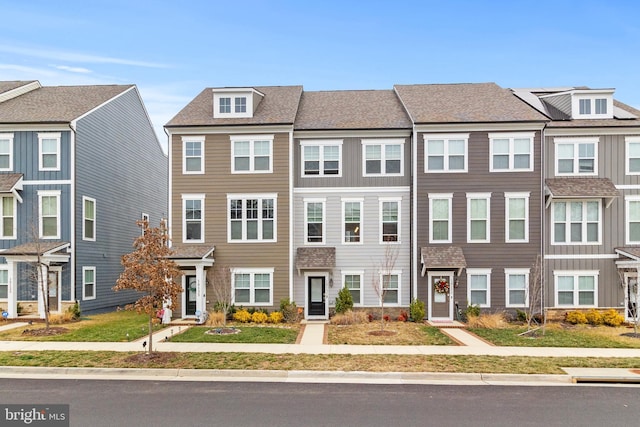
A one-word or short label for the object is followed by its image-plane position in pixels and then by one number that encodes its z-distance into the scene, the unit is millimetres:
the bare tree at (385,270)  22109
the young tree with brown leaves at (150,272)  13344
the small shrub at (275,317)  21003
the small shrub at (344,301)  21734
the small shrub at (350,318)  20702
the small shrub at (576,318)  21031
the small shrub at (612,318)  20625
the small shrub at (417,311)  21297
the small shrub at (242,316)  21047
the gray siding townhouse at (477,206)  21891
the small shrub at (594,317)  20984
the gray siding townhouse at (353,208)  22516
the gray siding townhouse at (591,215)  21969
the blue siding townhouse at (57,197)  22203
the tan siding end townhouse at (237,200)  22281
